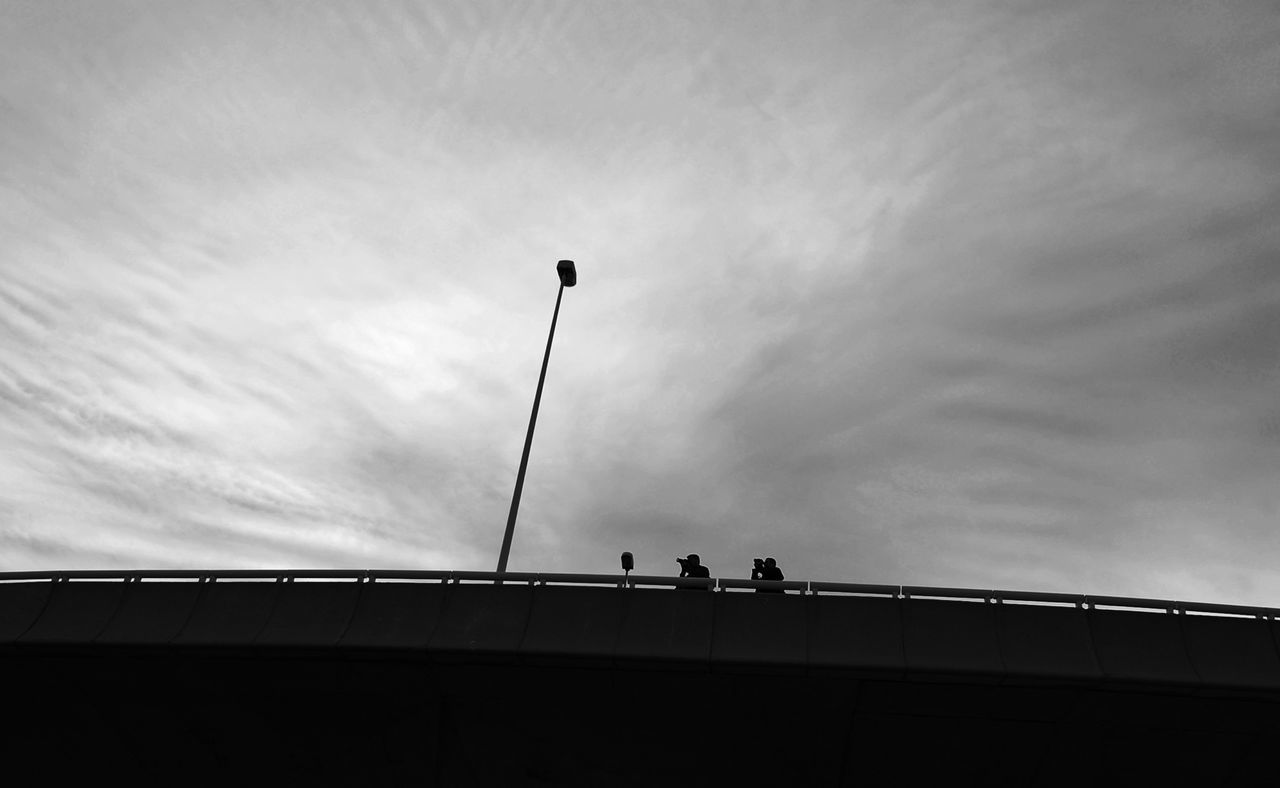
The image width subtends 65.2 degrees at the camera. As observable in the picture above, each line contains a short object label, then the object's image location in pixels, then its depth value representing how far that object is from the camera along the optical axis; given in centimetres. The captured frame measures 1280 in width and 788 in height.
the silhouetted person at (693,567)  2391
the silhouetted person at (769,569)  2355
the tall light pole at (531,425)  2742
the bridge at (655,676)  2222
